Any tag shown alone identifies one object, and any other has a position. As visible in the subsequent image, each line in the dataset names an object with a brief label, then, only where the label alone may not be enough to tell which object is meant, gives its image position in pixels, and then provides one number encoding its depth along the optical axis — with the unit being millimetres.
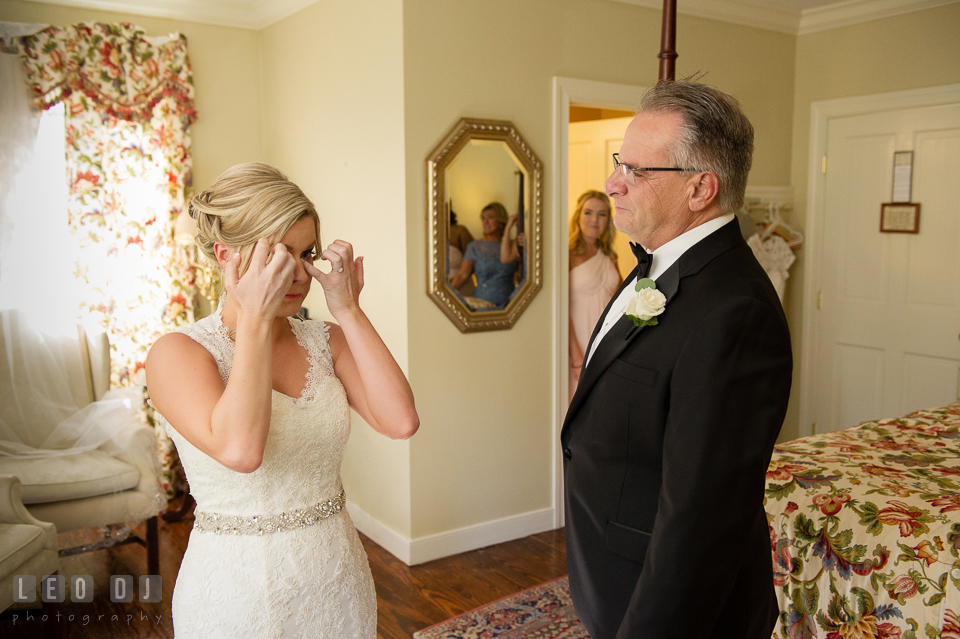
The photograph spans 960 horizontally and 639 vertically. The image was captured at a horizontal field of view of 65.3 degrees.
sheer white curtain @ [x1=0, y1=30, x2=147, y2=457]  3260
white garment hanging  4539
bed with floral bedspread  1890
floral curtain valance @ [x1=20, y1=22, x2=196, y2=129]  3854
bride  1304
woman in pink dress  3979
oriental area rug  2842
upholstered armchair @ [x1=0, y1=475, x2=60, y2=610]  2529
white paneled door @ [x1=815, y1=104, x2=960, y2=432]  4020
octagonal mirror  3410
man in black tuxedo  1210
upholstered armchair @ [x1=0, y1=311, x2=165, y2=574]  3033
